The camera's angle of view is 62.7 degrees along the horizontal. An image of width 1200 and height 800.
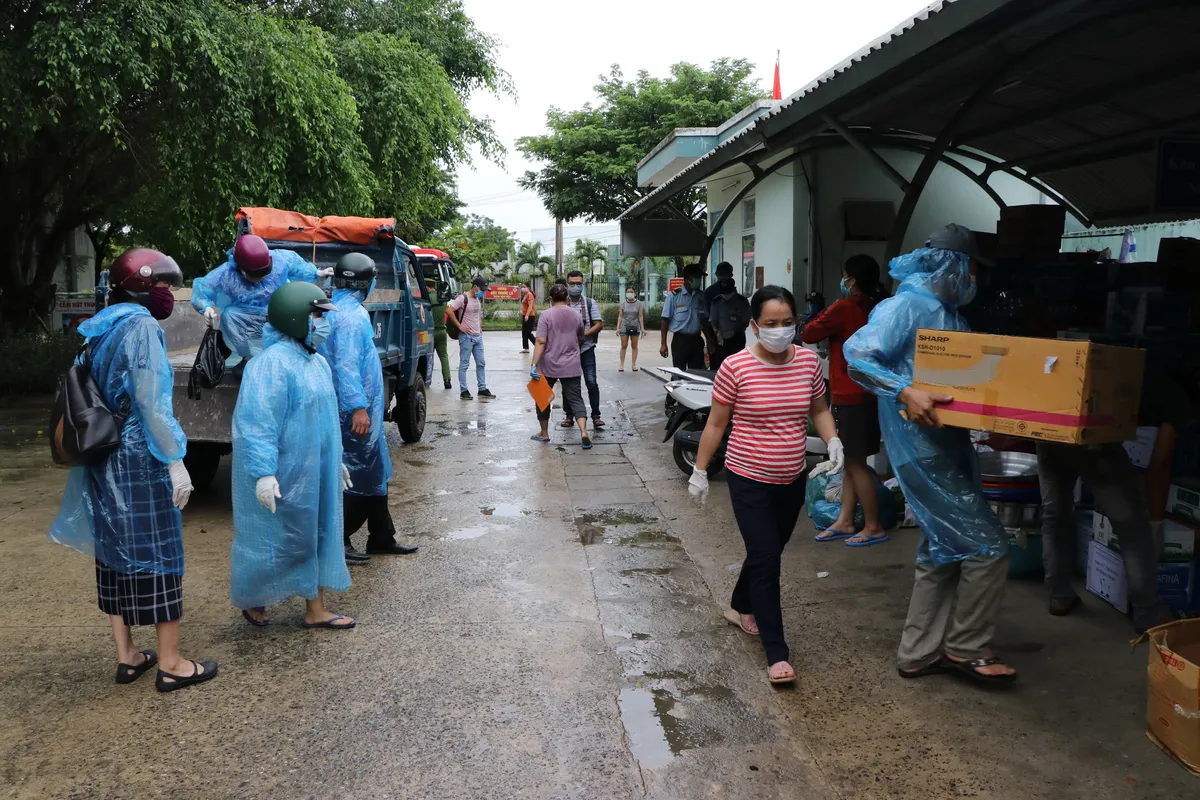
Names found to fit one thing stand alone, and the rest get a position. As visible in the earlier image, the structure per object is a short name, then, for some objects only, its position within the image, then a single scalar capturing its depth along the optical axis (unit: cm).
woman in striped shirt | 422
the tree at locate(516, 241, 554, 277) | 5459
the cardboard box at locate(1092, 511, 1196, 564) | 466
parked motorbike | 837
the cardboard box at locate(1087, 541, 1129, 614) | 475
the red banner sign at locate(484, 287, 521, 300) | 4738
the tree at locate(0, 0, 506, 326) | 981
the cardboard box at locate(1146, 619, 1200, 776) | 306
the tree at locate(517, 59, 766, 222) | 3011
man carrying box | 400
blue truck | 705
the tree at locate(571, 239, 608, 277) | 4894
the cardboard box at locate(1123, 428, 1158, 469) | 481
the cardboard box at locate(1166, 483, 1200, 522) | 470
